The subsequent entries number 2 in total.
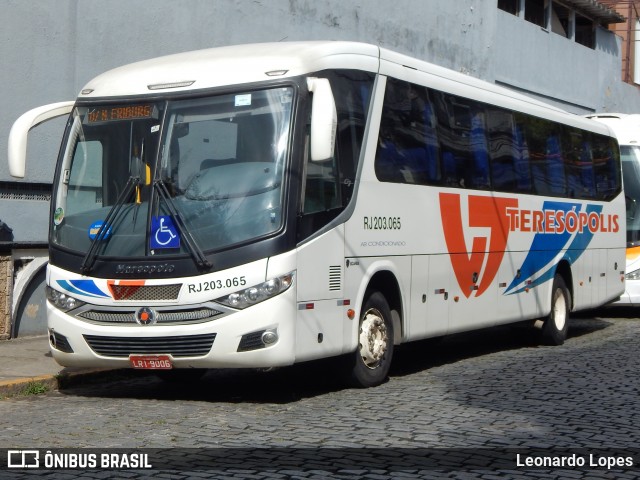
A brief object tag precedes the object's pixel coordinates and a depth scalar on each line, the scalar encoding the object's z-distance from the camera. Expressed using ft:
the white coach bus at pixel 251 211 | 30.58
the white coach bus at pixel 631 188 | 61.46
